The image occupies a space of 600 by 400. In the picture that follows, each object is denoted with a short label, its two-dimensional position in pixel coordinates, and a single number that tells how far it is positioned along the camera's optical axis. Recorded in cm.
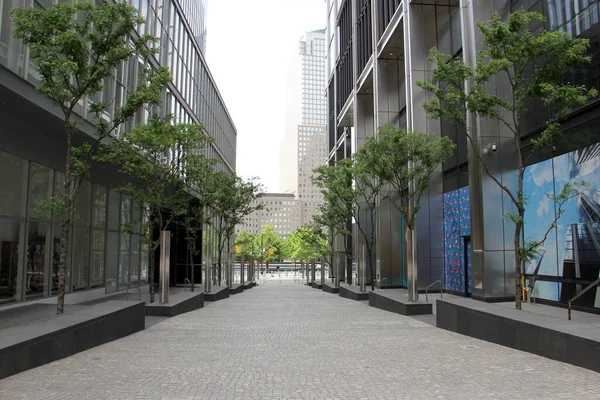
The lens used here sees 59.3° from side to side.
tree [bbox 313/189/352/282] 3044
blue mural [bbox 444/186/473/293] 2191
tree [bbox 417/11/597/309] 1180
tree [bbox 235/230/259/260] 10466
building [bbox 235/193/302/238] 18536
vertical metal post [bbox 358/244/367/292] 2256
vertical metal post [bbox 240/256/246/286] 3597
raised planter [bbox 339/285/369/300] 2223
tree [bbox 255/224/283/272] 12181
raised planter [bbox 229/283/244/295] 2901
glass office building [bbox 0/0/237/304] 1287
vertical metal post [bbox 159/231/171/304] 1541
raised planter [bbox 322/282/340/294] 2958
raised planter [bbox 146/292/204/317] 1482
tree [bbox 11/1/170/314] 1061
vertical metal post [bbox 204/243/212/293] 2222
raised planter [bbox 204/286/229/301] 2195
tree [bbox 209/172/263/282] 2861
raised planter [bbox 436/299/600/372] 760
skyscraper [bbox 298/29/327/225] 18562
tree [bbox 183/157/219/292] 2222
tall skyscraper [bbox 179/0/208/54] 3281
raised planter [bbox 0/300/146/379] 709
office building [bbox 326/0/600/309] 1452
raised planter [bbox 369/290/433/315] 1533
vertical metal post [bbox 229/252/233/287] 3078
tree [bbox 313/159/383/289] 2122
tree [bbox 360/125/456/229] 1920
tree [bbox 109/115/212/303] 1636
